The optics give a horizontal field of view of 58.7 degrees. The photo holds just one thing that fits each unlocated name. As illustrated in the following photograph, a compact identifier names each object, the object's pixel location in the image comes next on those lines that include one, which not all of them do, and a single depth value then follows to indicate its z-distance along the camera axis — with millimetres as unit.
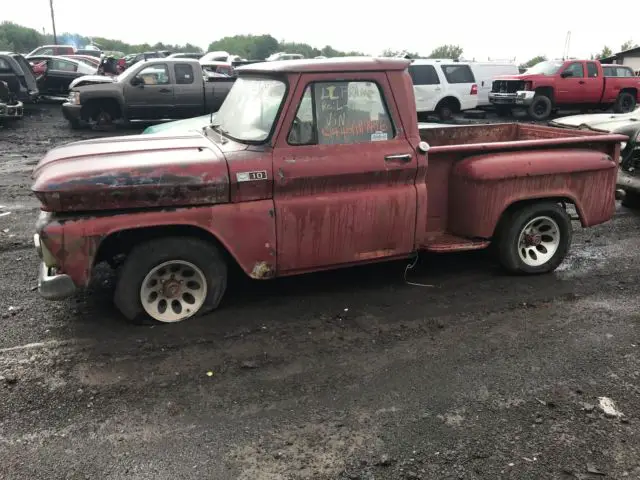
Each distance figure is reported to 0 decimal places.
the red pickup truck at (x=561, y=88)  18688
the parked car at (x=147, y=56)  26786
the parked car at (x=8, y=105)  14781
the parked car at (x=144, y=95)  14625
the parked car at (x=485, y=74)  19222
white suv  17719
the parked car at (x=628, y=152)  7559
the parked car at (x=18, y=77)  16203
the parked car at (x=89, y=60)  22469
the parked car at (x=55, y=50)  26744
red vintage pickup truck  3973
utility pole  51650
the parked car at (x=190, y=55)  25438
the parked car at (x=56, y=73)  19094
